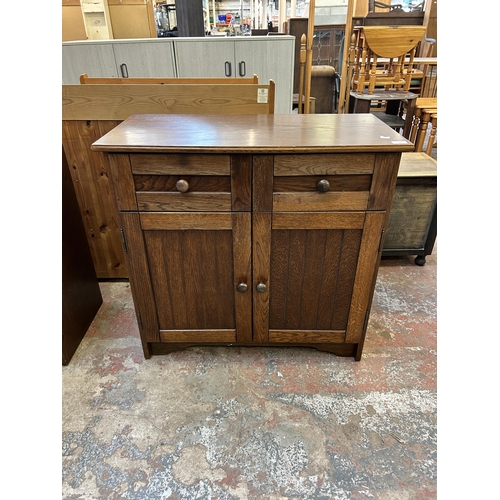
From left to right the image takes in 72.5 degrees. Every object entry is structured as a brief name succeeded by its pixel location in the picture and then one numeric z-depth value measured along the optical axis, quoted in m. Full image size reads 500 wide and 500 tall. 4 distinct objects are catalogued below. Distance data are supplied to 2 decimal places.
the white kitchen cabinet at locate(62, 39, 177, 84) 2.48
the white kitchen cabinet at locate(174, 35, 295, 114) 2.40
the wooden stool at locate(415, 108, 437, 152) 2.89
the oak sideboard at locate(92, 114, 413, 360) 1.09
